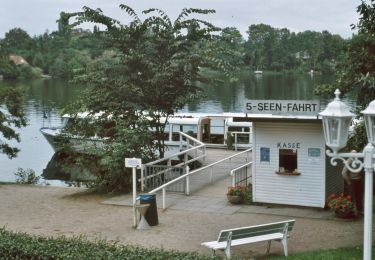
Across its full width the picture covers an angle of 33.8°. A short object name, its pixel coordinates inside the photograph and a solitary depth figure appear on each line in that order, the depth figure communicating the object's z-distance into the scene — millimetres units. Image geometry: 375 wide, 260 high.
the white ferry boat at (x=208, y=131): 33250
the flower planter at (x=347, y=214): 16281
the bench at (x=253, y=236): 12477
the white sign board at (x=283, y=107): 17547
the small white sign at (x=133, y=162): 16328
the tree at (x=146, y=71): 23406
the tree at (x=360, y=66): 14062
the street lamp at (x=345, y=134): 7254
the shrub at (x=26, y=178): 28858
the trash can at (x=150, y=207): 16125
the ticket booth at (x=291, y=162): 17875
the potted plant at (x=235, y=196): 18859
